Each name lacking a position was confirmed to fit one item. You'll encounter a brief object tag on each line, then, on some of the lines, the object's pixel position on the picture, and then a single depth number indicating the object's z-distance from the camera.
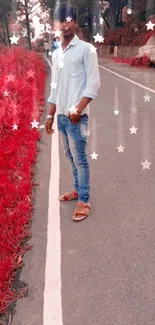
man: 3.17
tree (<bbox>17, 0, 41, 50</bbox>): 17.91
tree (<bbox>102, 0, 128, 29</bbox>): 38.31
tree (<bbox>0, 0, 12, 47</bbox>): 21.58
